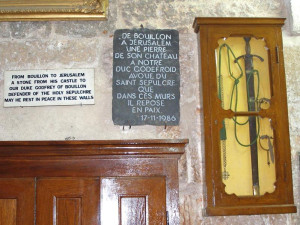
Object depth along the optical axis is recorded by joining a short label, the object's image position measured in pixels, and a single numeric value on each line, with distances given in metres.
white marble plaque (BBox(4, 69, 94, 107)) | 2.29
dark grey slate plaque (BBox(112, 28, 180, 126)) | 2.28
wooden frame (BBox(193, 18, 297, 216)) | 2.15
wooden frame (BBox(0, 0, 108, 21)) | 2.33
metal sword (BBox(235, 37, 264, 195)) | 2.24
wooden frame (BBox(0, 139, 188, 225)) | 2.07
